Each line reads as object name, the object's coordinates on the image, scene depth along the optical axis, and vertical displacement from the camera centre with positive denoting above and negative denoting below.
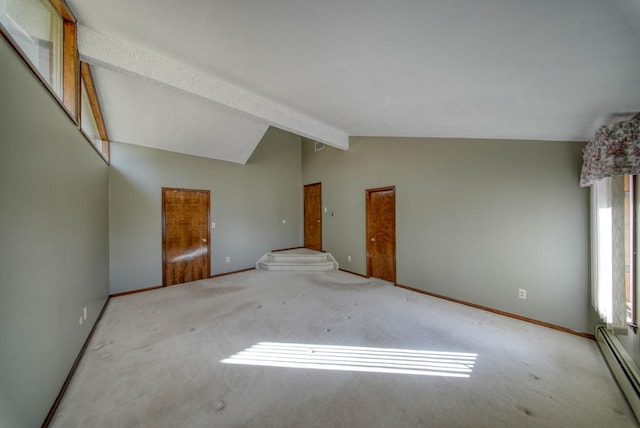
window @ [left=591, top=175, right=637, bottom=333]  1.95 -0.35
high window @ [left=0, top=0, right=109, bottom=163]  1.38 +1.27
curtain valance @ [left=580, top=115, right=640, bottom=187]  1.71 +0.49
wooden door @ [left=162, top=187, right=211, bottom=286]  4.34 -0.41
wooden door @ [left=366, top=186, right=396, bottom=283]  4.31 -0.38
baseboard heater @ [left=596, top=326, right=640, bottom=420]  1.62 -1.25
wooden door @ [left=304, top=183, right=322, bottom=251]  5.99 -0.05
